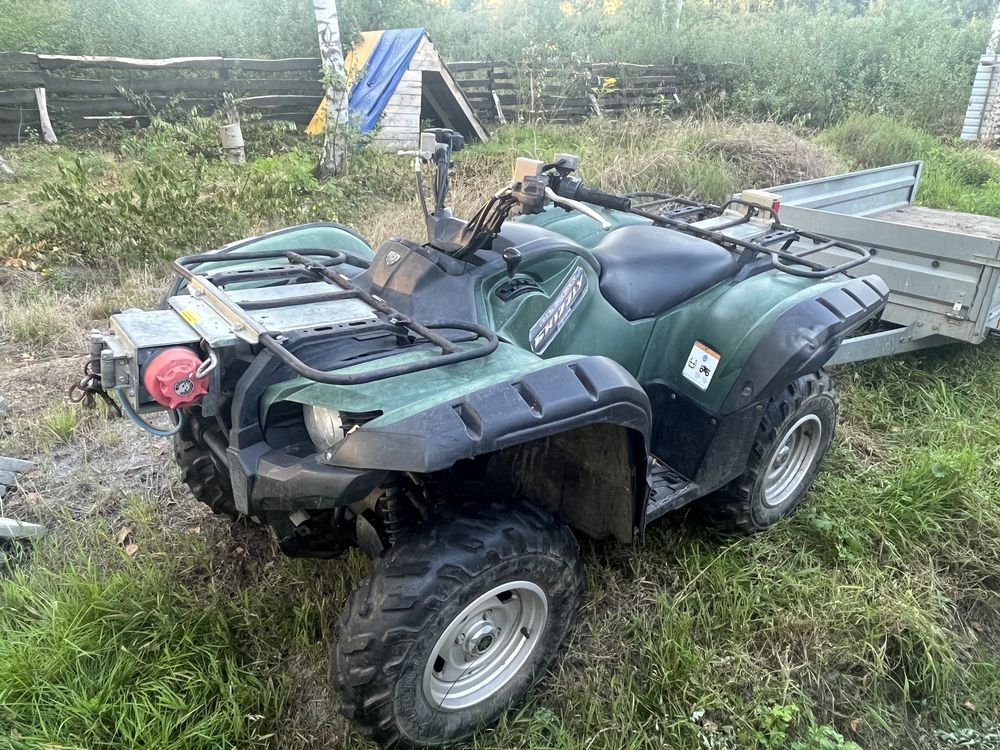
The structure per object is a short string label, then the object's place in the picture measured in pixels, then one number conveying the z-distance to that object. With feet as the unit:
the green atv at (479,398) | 6.02
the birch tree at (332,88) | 23.93
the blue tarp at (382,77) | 27.84
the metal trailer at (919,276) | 12.76
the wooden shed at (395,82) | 27.89
